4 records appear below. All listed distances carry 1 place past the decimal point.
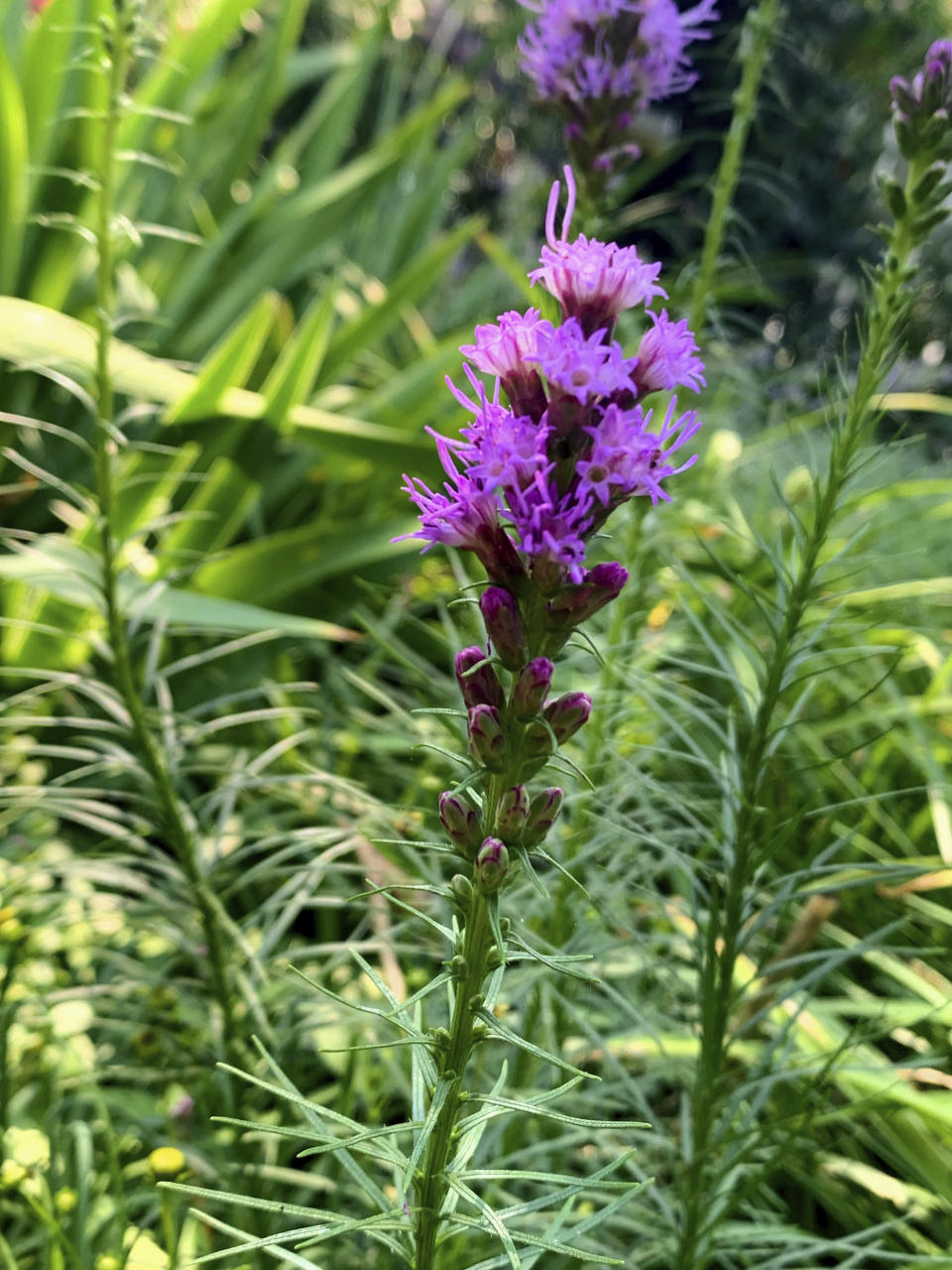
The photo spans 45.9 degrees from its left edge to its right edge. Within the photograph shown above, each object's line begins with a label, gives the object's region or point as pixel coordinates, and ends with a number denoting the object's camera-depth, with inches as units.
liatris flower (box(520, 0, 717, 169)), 14.4
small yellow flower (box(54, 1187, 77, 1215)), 10.9
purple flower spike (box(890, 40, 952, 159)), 10.3
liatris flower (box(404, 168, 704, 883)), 6.9
